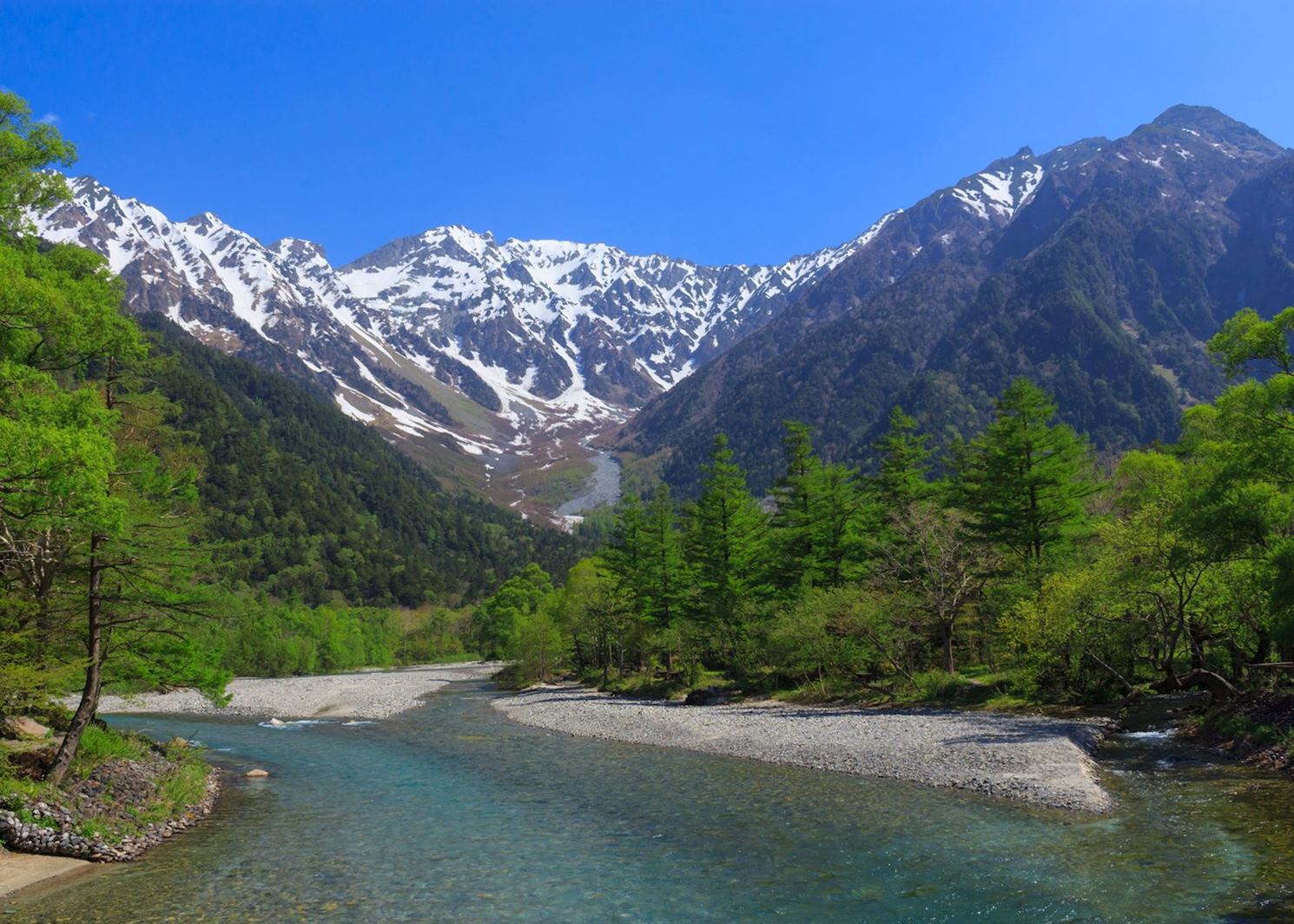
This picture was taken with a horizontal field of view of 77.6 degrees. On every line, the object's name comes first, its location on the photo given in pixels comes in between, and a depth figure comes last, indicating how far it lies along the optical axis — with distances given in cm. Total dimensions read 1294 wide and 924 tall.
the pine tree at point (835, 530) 5566
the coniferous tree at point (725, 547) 5956
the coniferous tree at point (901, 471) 5856
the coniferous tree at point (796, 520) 5716
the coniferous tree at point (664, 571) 6581
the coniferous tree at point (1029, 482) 4641
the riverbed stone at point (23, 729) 2405
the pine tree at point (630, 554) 6844
